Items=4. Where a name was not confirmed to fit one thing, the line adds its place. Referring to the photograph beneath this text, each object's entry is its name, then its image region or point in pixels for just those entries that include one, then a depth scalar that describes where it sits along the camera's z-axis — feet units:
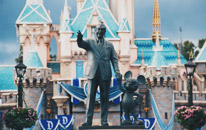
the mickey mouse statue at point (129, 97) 79.46
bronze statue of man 78.12
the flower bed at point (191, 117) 105.60
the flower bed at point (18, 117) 105.09
